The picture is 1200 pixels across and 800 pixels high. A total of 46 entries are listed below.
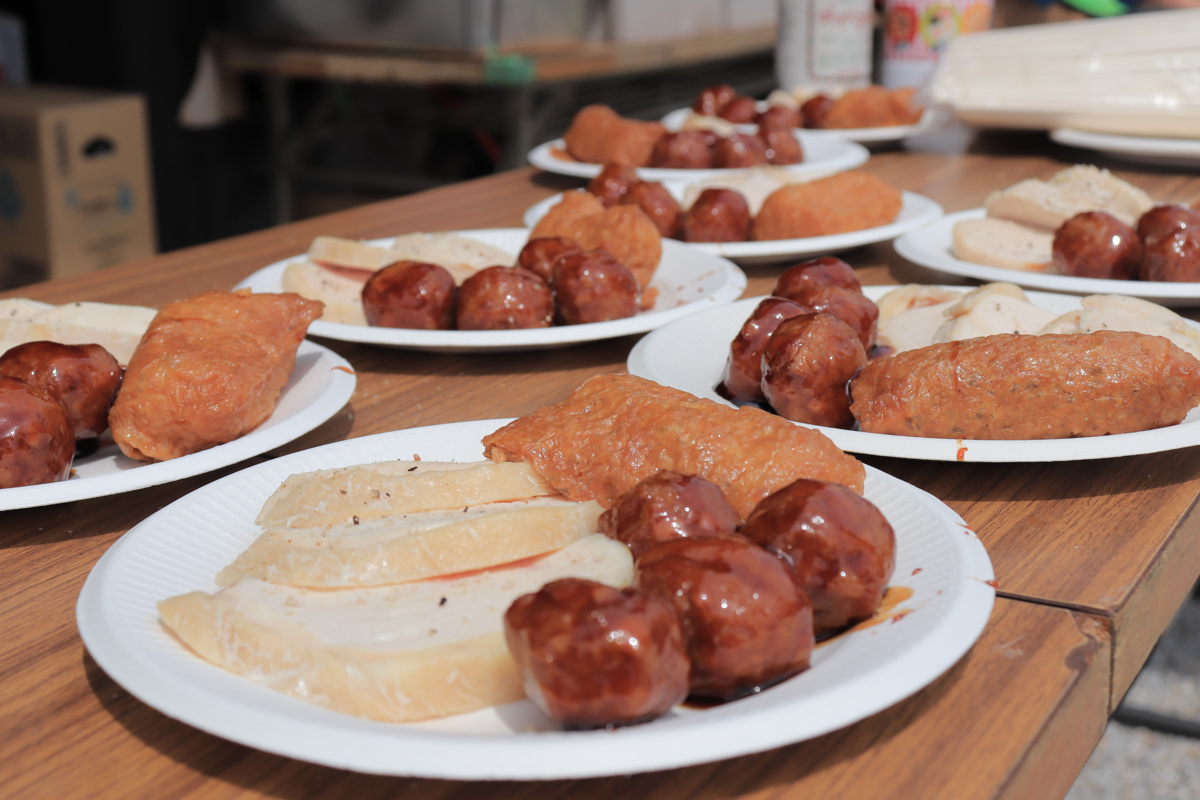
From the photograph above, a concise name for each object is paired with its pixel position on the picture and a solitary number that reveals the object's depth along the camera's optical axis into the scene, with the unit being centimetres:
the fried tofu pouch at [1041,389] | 48
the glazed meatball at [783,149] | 96
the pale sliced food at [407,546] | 42
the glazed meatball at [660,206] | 74
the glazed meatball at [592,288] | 60
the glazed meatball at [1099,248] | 64
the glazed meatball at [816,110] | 117
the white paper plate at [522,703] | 36
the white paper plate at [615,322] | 59
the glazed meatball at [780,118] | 105
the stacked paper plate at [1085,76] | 97
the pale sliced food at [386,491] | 44
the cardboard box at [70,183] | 157
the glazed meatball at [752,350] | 53
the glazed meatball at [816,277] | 57
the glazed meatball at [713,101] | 118
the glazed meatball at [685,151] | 93
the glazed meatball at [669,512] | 42
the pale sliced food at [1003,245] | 68
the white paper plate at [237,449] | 47
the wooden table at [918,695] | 39
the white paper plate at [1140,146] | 95
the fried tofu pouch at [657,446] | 44
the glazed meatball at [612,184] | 76
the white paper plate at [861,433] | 48
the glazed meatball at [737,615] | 39
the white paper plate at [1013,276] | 62
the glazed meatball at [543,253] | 63
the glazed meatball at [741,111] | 113
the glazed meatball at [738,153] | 93
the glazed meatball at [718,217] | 73
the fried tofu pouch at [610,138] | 96
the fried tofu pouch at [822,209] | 73
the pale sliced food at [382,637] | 38
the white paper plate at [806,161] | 89
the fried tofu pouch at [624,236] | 66
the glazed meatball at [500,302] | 60
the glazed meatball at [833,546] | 41
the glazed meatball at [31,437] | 48
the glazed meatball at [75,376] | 51
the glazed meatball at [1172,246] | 63
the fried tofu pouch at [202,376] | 50
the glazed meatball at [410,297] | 60
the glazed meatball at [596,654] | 38
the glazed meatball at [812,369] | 50
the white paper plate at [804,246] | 71
